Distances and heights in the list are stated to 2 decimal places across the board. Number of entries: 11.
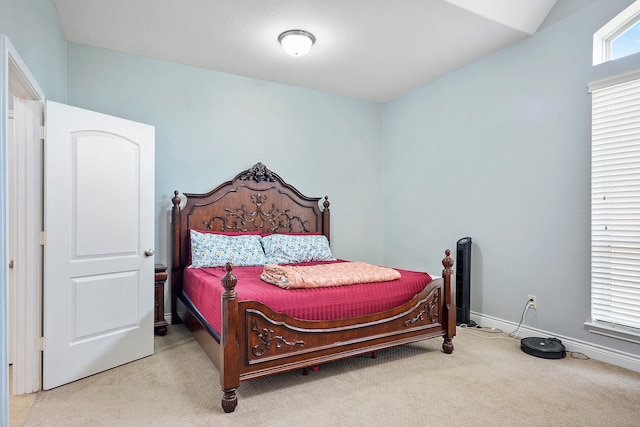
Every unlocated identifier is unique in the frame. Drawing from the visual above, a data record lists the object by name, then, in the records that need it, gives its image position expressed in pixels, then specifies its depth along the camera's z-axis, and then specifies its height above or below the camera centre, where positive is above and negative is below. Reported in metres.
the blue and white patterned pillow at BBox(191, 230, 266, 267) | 3.51 -0.39
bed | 2.15 -0.69
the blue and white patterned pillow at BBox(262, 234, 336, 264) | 3.87 -0.41
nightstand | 3.31 -0.83
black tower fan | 3.71 -0.72
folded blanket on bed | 2.49 -0.47
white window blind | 2.67 +0.07
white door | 2.46 -0.24
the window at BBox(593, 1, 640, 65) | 2.74 +1.38
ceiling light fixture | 3.20 +1.50
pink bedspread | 2.34 -0.59
